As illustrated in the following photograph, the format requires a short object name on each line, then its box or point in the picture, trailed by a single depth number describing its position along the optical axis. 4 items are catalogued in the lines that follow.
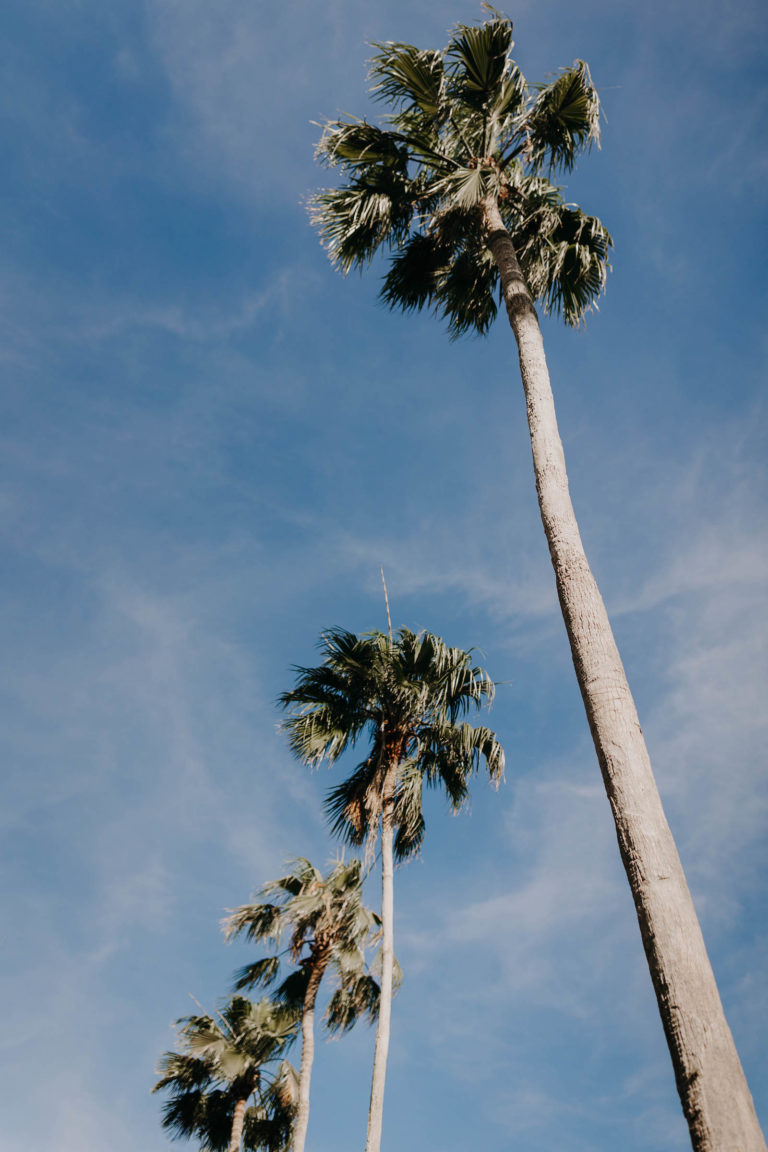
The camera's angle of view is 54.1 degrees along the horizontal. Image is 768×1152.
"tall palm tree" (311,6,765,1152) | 8.51
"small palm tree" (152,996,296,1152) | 13.26
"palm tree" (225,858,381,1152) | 11.78
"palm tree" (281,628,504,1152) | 11.76
